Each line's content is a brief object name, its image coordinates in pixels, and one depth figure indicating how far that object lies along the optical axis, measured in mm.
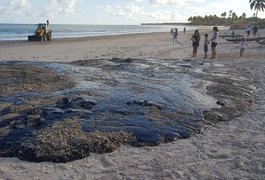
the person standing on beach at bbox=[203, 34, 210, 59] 11955
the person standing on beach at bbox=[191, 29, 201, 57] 12433
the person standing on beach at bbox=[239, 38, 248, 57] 12417
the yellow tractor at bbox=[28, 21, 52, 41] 22841
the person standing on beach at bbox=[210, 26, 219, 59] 11531
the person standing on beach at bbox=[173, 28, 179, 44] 22097
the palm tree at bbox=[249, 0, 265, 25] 52782
